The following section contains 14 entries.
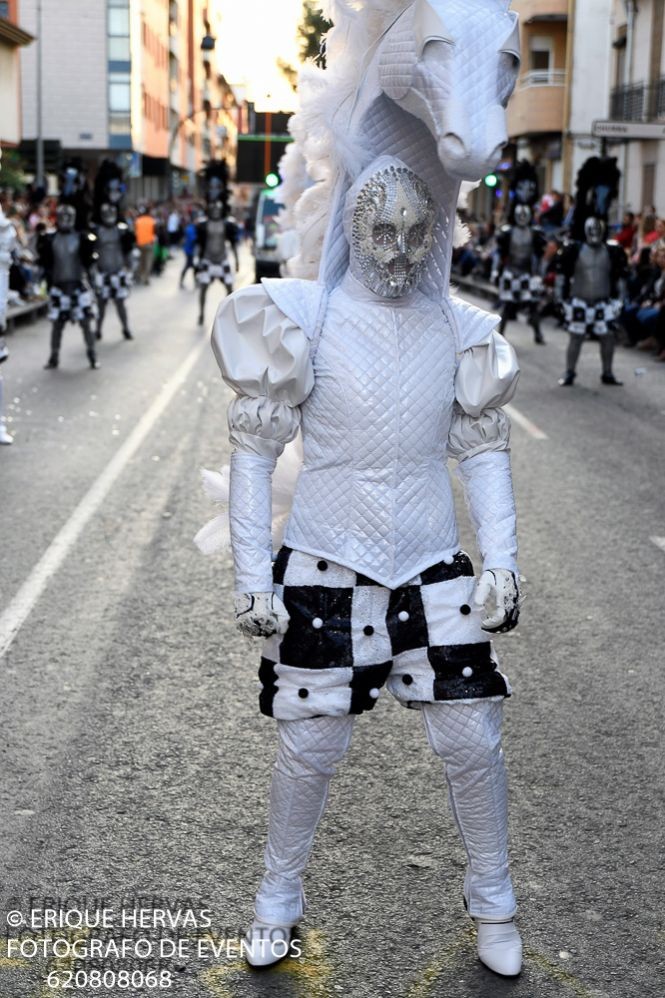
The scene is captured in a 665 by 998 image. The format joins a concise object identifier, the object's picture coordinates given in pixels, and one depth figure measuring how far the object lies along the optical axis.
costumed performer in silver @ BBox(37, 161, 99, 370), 16.81
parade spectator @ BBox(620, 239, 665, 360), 19.66
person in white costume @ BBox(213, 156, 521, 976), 3.48
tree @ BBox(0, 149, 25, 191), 34.66
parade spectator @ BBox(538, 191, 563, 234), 29.55
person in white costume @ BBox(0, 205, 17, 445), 10.11
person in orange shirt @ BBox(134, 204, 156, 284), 34.69
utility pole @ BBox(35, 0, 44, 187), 40.38
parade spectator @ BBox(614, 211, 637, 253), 23.98
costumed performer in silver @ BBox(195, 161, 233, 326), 22.73
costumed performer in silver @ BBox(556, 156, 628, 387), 15.44
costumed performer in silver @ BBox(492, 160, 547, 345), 20.08
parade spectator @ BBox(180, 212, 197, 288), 32.62
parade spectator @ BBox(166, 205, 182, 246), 51.62
